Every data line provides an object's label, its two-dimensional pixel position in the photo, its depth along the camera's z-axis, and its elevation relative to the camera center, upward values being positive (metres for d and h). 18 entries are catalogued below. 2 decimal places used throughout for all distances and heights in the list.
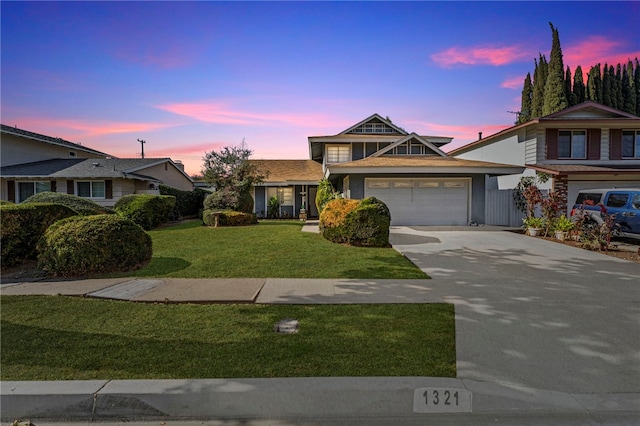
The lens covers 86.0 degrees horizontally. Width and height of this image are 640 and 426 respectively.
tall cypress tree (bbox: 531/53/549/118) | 34.00 +11.24
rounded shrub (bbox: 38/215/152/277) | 7.21 -0.99
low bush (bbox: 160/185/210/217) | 22.64 +0.04
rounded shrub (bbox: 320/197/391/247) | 10.89 -0.78
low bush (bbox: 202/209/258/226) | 17.20 -0.89
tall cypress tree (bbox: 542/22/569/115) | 30.61 +10.52
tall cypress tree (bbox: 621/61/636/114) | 32.25 +9.98
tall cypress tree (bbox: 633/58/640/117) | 32.59 +11.18
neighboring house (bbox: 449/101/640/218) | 17.35 +2.86
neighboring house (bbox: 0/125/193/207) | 21.72 +1.85
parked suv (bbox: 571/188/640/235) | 11.54 -0.30
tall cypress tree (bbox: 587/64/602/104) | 31.94 +10.54
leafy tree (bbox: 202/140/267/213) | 18.75 +1.51
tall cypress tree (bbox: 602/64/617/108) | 32.06 +10.10
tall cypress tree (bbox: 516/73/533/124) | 36.59 +11.00
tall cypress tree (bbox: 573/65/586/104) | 32.41 +10.68
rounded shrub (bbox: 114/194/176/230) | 15.62 -0.37
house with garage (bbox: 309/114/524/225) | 16.03 +0.71
